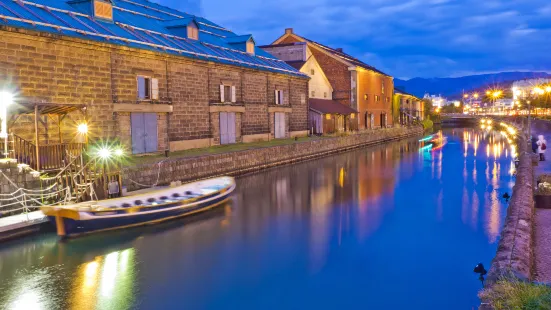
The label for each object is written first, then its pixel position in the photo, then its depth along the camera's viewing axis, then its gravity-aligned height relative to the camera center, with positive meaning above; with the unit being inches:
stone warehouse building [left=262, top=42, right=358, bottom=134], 1899.6 +145.3
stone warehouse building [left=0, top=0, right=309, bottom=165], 765.9 +118.4
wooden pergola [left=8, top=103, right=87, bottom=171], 650.2 -17.1
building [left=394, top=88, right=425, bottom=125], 3061.0 +141.4
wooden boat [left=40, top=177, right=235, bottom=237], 556.4 -93.2
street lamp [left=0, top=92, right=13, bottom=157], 674.2 +41.7
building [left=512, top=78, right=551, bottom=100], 4821.9 +327.8
